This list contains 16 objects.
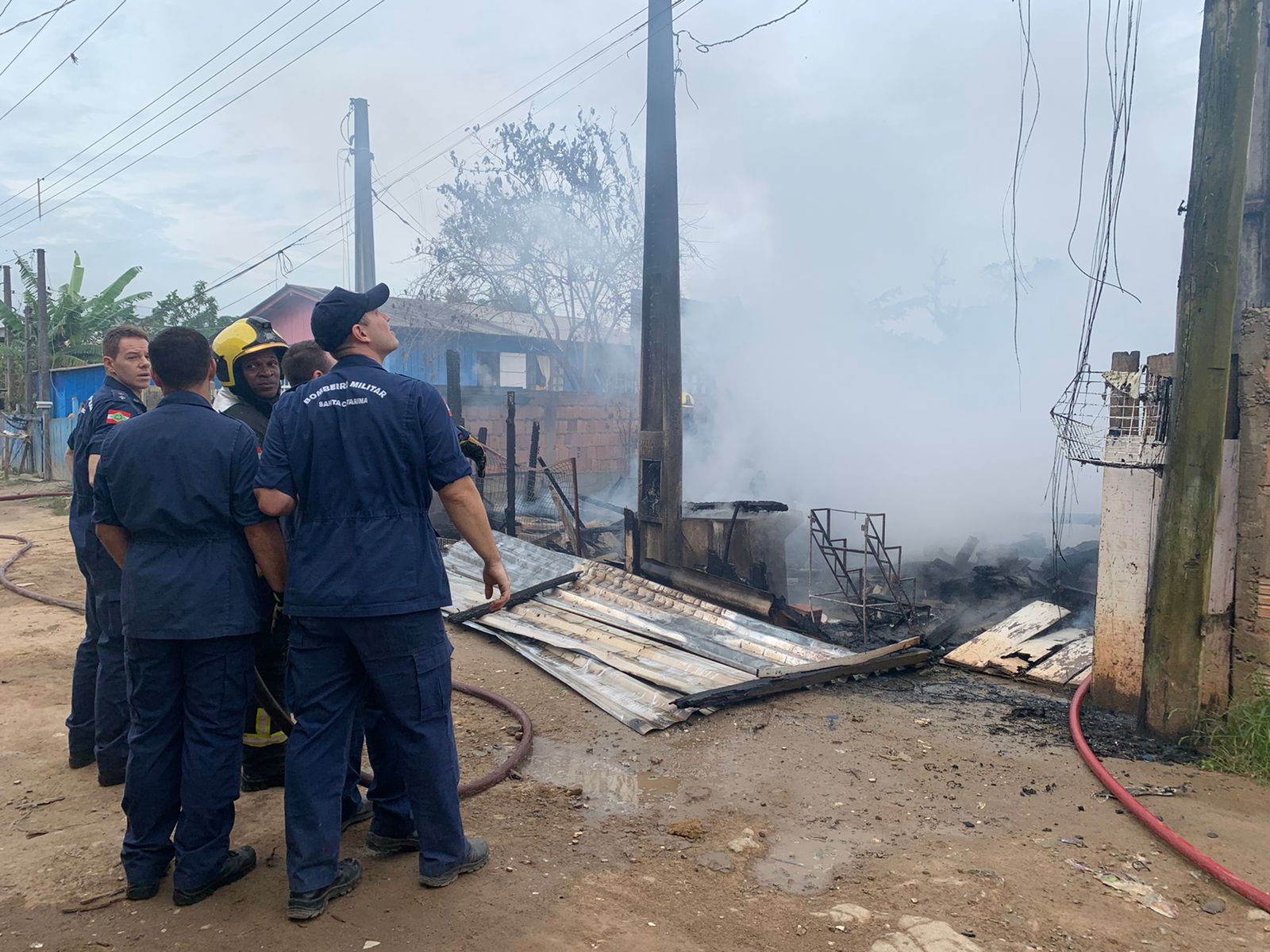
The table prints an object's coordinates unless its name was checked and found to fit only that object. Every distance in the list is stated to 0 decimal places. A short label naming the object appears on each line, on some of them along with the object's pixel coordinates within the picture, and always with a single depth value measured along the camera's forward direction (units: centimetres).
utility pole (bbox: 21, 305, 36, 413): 2179
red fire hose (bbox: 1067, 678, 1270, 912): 291
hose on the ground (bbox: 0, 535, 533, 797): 333
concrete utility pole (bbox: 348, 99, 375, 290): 2603
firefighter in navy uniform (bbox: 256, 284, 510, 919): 274
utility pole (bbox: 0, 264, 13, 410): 2339
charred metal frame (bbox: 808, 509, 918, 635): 776
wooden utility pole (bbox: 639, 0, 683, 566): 863
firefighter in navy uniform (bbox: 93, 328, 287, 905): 279
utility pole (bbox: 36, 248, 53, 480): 2031
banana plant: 2288
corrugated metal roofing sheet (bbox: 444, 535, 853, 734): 502
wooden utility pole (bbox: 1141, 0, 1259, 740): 415
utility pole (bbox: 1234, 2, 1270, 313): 482
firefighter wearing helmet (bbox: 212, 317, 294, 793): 364
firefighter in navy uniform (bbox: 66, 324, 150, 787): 354
